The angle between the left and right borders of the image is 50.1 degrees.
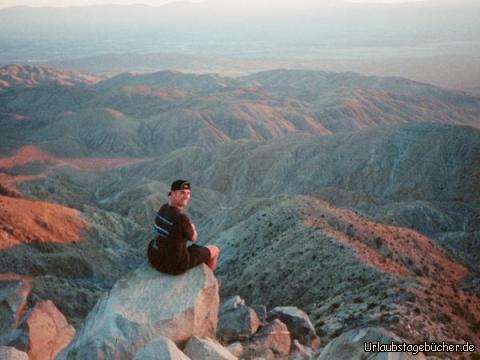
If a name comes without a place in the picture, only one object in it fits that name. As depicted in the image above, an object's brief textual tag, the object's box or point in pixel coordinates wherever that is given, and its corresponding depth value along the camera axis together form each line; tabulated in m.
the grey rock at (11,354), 10.75
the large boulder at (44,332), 13.84
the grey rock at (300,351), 13.16
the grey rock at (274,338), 14.07
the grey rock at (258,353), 12.85
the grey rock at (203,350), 10.08
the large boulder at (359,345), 8.60
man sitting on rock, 10.30
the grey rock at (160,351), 8.72
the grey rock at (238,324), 14.62
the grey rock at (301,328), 16.56
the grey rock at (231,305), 16.70
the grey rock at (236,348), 12.59
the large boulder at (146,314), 9.63
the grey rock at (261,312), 17.42
